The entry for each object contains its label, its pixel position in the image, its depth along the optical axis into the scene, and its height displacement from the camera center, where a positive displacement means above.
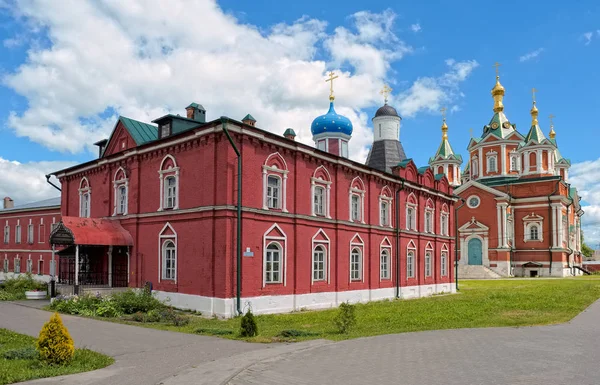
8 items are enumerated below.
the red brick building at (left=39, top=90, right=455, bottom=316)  16.47 +0.40
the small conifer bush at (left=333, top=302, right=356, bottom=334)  12.52 -2.27
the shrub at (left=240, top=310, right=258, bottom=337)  11.87 -2.32
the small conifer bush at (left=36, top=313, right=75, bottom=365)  8.32 -1.90
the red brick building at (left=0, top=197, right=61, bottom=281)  34.19 -0.49
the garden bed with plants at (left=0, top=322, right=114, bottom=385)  7.81 -2.27
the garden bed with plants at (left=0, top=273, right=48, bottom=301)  20.57 -2.53
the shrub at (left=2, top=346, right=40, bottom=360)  9.02 -2.26
